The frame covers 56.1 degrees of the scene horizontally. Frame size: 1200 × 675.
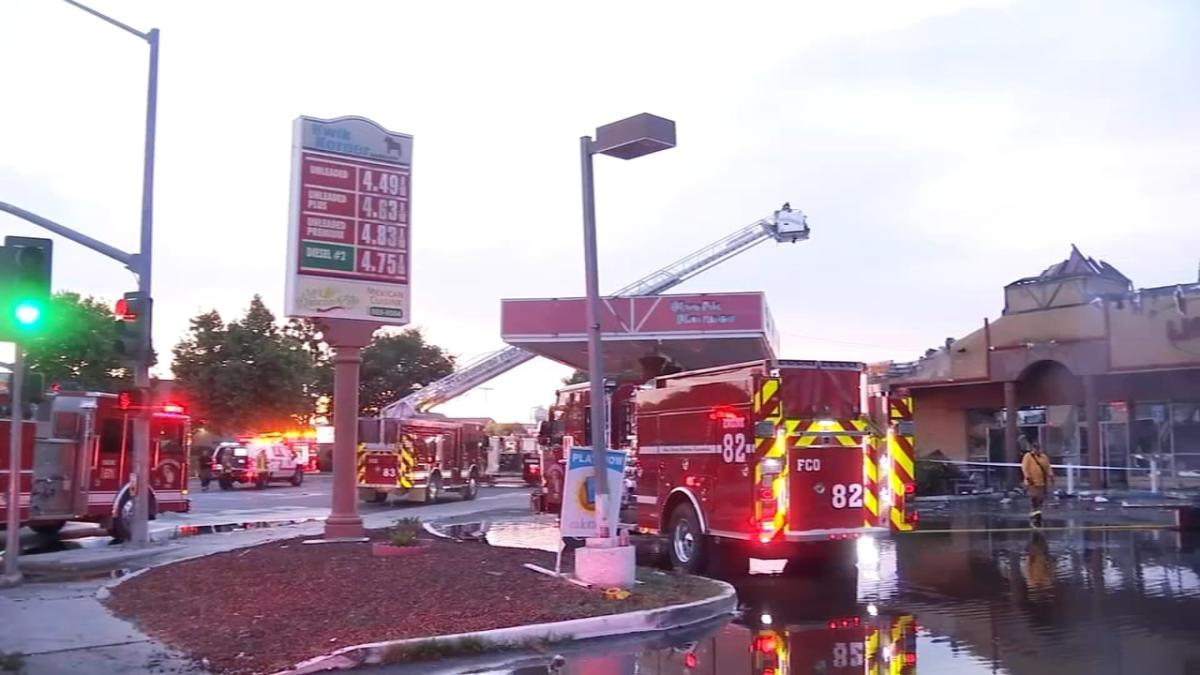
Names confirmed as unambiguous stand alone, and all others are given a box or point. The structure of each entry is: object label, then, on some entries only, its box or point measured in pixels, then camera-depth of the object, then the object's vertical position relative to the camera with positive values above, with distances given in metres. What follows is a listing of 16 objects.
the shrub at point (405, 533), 13.32 -1.03
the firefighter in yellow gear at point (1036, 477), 19.56 -0.50
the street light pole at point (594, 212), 10.85 +2.42
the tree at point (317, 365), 61.78 +4.90
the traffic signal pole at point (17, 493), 12.73 -0.50
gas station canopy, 25.39 +2.84
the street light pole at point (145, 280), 16.38 +2.47
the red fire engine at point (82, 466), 18.05 -0.28
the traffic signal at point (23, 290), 12.61 +1.78
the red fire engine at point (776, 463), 12.92 -0.18
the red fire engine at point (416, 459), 29.59 -0.30
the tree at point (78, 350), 51.88 +4.65
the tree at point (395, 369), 71.88 +5.10
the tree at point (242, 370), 57.78 +4.06
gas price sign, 15.73 +3.24
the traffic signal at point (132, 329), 15.76 +1.67
